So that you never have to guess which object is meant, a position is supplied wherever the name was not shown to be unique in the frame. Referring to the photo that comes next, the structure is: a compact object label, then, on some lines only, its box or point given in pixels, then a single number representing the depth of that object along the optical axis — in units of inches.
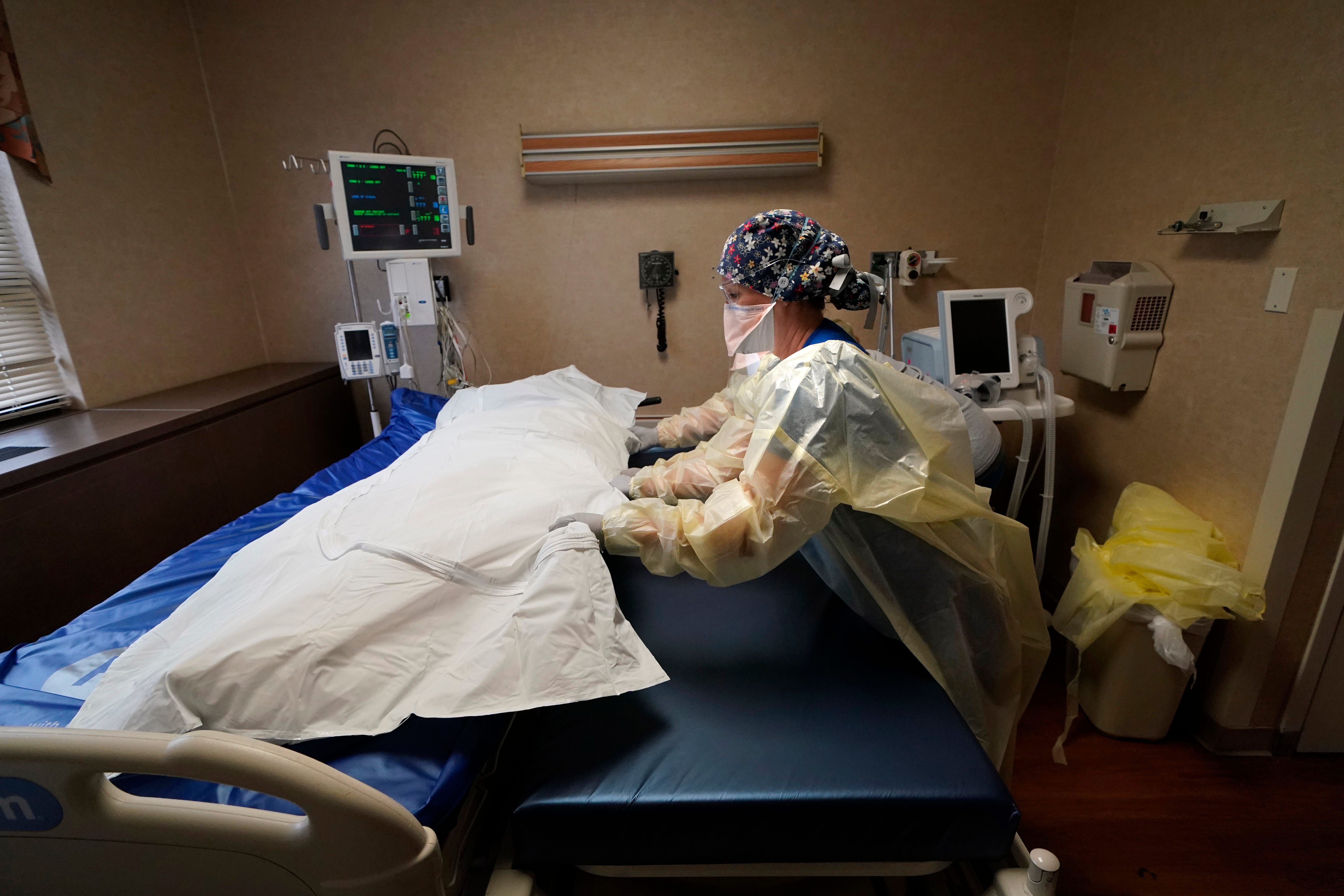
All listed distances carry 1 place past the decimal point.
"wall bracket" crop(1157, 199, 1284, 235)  58.4
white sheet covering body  32.8
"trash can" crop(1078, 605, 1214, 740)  64.4
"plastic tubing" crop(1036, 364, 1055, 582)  75.4
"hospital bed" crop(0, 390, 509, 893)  25.9
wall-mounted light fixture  92.7
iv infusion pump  91.2
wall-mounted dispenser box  72.4
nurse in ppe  40.1
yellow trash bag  60.2
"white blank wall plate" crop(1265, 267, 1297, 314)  57.8
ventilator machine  76.2
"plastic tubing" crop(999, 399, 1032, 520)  75.2
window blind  75.5
